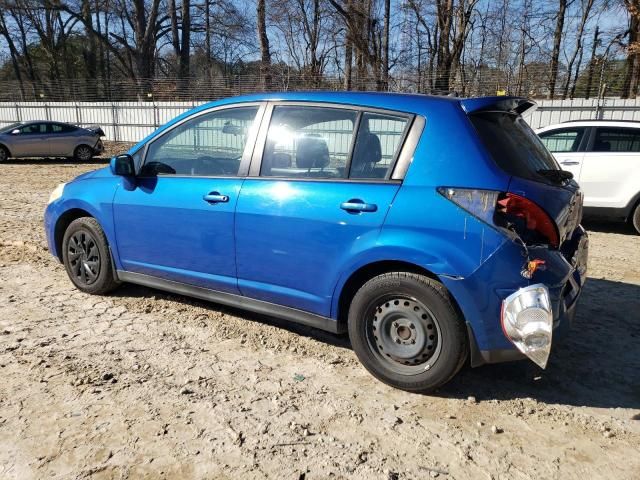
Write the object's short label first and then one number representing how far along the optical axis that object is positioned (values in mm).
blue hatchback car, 2840
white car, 7594
